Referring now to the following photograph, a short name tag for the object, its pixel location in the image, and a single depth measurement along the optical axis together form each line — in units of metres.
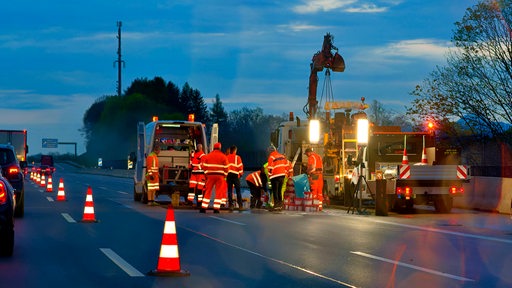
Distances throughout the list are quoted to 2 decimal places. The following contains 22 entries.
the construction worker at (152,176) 30.06
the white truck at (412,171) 26.61
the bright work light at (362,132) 27.47
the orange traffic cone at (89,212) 21.45
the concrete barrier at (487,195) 27.69
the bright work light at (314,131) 31.50
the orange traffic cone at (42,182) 53.23
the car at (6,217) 13.37
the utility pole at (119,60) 121.98
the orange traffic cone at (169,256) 12.04
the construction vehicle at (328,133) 30.53
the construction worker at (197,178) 28.69
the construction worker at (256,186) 28.72
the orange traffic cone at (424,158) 28.59
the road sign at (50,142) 180.00
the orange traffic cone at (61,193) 32.96
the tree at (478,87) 43.81
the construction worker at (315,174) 28.23
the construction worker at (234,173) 26.89
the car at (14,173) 22.98
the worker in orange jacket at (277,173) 27.31
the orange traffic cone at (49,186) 43.41
